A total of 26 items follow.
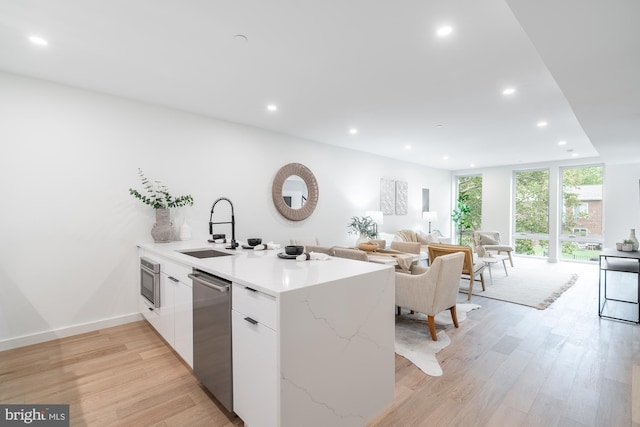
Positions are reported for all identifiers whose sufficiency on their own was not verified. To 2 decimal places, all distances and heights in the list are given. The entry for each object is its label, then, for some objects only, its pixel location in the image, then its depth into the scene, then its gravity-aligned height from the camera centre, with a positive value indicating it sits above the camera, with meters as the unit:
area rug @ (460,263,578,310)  4.29 -1.25
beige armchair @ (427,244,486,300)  3.90 -0.58
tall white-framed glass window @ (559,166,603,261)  7.06 +0.06
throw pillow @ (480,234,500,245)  6.90 -0.62
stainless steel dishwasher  1.70 -0.79
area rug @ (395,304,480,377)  2.47 -1.29
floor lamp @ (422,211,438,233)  7.83 -0.06
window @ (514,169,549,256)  7.70 +0.07
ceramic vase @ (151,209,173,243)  3.37 -0.20
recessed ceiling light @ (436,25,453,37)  2.06 +1.34
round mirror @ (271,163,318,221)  4.80 +0.37
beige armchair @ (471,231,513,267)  6.51 -0.64
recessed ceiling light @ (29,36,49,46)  2.23 +1.34
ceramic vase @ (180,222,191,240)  3.60 -0.26
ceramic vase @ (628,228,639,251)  3.89 -0.36
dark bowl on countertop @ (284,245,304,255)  2.25 -0.30
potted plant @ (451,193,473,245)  8.91 +0.00
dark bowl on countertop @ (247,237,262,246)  2.89 -0.30
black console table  3.42 -0.64
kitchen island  1.36 -0.69
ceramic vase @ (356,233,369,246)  5.65 -0.50
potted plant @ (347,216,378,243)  5.89 -0.30
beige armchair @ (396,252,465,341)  2.88 -0.77
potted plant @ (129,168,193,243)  3.37 +0.11
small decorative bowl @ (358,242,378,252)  4.19 -0.50
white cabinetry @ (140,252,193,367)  2.14 -0.81
